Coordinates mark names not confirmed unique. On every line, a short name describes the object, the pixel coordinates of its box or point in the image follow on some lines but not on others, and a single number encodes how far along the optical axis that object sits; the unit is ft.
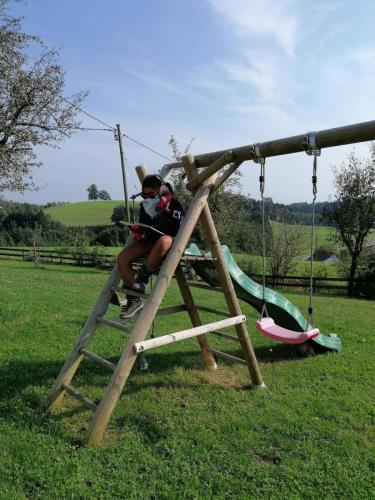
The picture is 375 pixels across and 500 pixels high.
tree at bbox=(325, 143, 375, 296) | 72.28
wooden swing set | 11.32
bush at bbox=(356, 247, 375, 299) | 70.13
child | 13.44
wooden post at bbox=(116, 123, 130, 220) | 52.90
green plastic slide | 17.24
